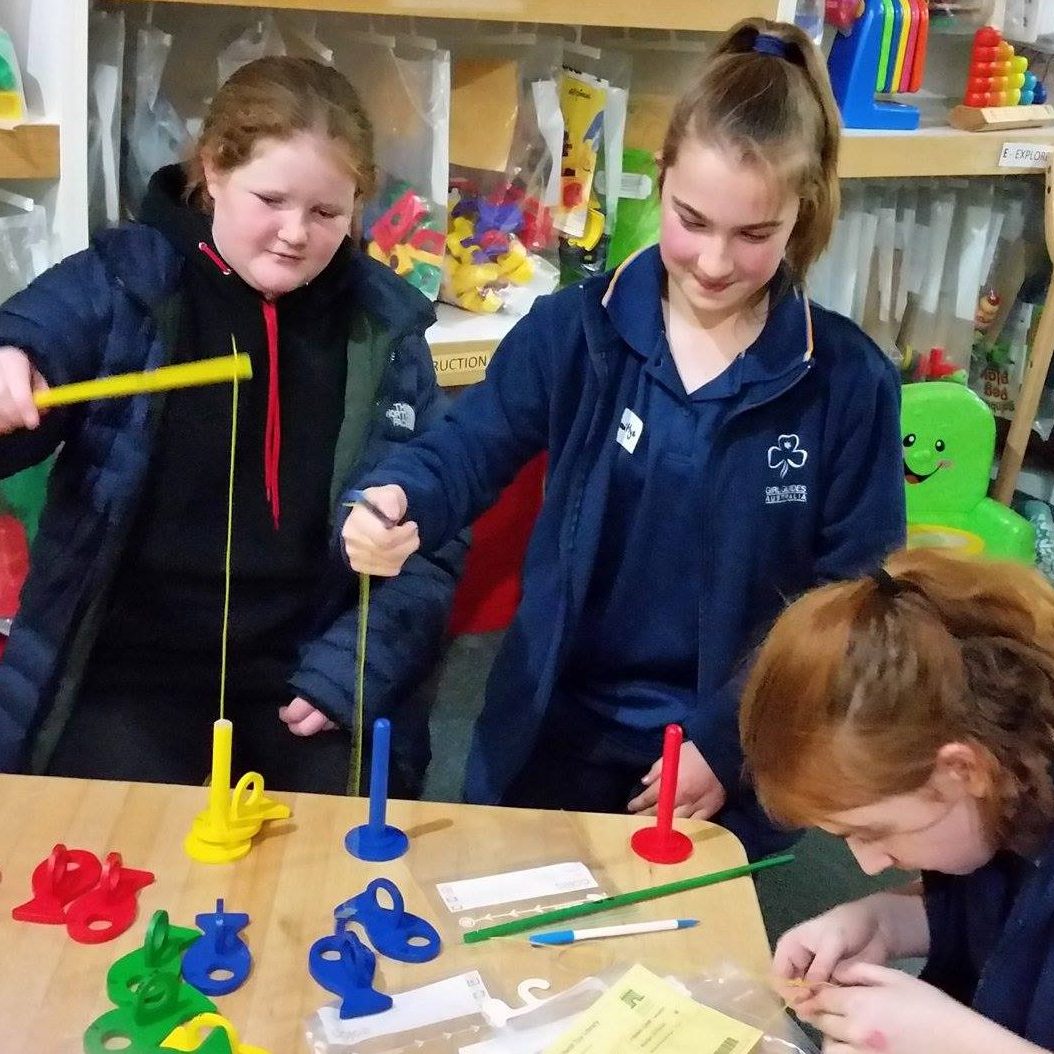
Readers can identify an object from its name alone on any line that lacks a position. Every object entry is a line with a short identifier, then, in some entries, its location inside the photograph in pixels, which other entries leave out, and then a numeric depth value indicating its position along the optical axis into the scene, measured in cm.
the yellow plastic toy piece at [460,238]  175
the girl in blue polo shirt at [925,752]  79
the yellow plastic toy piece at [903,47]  208
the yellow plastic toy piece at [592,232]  185
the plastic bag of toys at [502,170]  173
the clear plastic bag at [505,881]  85
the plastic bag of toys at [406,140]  162
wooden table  75
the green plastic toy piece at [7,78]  129
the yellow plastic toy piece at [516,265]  179
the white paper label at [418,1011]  74
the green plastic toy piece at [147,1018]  70
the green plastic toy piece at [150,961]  74
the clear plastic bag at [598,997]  75
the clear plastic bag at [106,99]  139
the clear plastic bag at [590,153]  178
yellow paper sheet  75
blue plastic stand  89
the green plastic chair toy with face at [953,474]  221
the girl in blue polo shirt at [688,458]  119
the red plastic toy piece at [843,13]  202
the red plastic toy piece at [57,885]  79
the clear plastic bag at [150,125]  144
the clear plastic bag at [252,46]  150
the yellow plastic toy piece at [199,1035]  71
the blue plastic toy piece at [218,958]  76
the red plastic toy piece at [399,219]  166
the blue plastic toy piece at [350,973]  75
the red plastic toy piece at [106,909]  78
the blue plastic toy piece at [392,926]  80
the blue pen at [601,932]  83
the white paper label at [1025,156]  224
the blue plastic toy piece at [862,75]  204
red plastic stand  93
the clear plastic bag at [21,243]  139
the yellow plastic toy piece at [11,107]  129
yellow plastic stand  87
